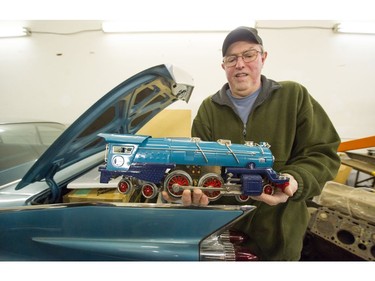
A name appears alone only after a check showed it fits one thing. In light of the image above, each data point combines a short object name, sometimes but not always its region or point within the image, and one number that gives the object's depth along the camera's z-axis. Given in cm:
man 87
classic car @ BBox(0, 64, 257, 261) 71
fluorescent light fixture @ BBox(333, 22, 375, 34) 174
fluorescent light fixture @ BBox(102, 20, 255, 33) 172
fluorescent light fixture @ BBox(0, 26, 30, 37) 177
